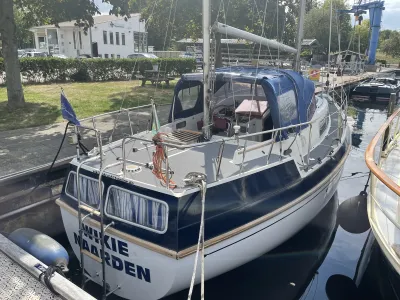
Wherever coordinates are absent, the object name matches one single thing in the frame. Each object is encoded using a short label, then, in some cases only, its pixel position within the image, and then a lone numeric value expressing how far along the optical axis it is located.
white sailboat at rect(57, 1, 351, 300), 4.49
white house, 39.72
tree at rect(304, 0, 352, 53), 44.62
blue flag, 5.07
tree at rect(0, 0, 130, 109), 12.27
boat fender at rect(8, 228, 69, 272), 4.97
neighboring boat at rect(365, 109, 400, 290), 4.59
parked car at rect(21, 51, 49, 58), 35.69
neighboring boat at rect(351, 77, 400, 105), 21.44
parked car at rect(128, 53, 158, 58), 32.07
